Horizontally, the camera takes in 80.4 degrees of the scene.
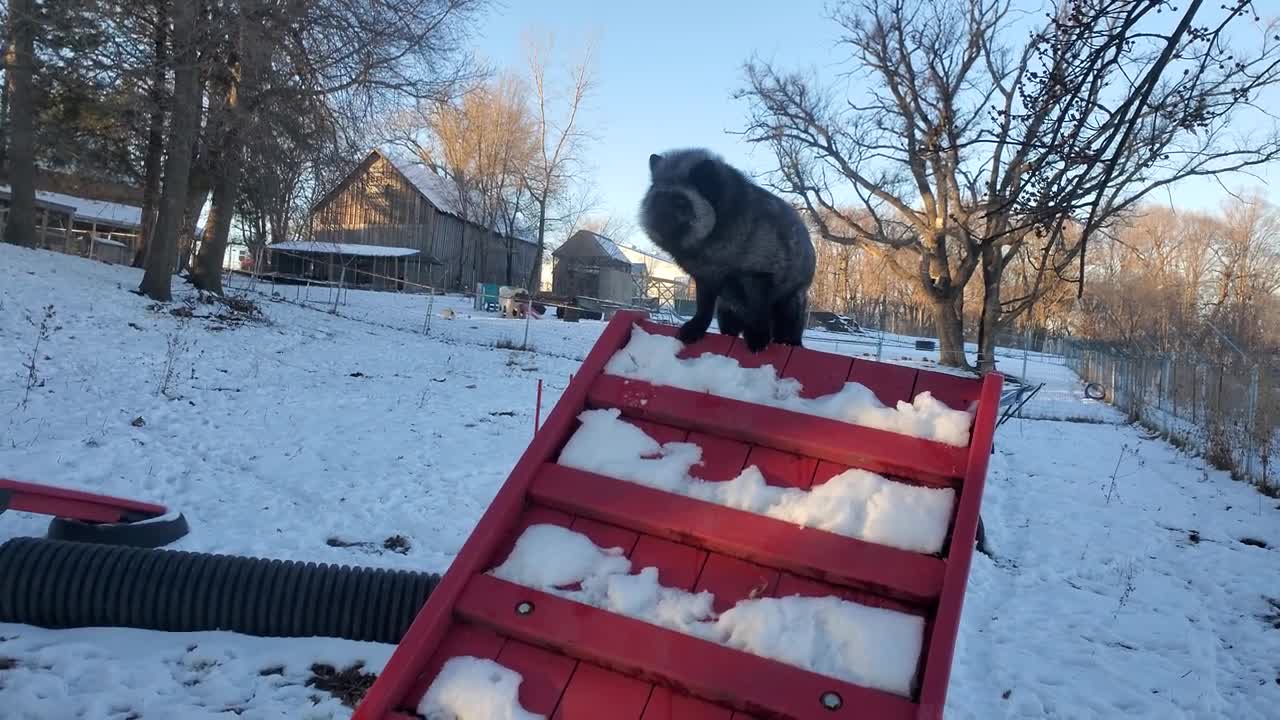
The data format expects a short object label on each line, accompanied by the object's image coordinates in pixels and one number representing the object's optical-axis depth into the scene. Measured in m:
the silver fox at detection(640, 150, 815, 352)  4.28
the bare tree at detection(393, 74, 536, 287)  48.09
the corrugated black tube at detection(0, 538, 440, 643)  4.05
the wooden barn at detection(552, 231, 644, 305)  56.56
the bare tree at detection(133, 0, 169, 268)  14.54
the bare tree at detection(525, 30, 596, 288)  49.87
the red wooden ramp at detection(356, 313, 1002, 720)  2.32
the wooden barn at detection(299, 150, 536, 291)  44.84
